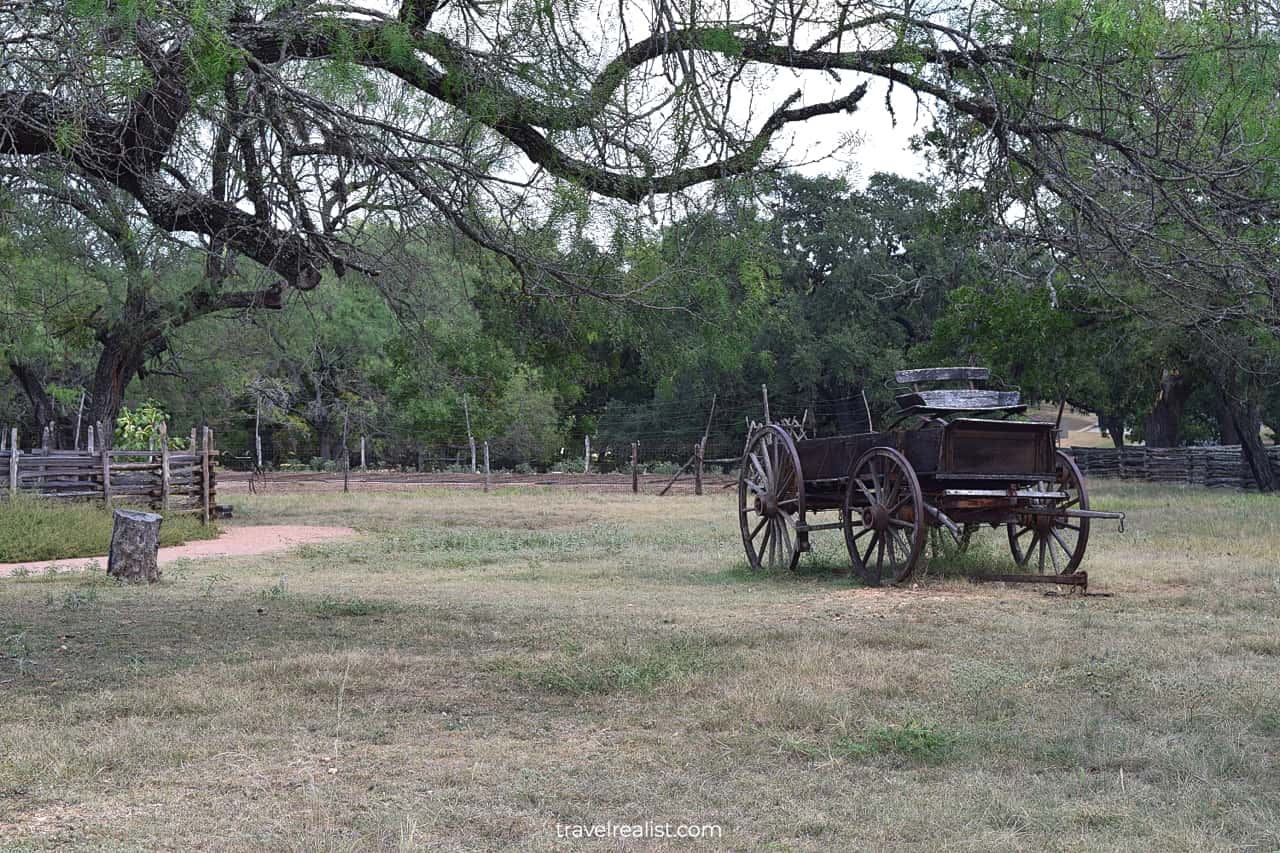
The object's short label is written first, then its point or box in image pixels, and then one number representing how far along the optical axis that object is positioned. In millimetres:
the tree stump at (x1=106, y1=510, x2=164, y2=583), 12016
